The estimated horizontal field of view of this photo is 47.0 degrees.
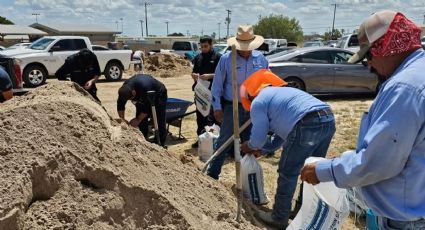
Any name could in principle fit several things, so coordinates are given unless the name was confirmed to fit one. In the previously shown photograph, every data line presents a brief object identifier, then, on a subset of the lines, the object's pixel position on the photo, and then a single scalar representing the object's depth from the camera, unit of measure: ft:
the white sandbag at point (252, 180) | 15.47
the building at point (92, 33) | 186.50
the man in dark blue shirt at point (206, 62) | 23.82
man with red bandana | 6.45
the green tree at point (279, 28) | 267.39
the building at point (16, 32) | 158.23
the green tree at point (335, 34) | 249.96
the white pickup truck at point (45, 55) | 54.39
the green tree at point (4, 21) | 234.38
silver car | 41.01
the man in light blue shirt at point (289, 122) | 13.09
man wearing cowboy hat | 17.34
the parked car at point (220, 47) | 78.48
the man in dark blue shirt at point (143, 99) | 19.29
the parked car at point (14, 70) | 25.17
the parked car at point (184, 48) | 96.32
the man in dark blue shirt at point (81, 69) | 21.86
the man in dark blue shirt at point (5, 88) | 18.13
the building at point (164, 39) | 188.60
